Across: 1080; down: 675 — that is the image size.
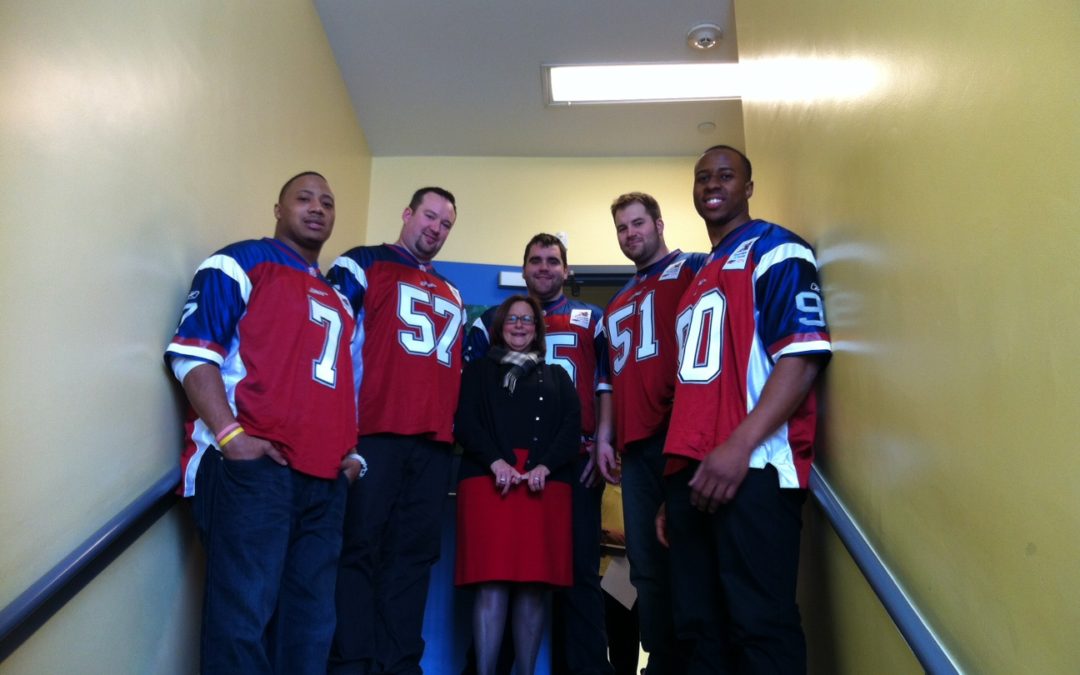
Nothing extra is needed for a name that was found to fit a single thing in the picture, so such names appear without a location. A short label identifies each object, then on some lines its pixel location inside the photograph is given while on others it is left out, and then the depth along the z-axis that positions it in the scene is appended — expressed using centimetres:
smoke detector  374
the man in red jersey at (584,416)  245
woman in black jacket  230
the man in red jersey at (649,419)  222
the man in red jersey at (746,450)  166
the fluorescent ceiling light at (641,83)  413
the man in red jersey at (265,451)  176
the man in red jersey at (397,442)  218
